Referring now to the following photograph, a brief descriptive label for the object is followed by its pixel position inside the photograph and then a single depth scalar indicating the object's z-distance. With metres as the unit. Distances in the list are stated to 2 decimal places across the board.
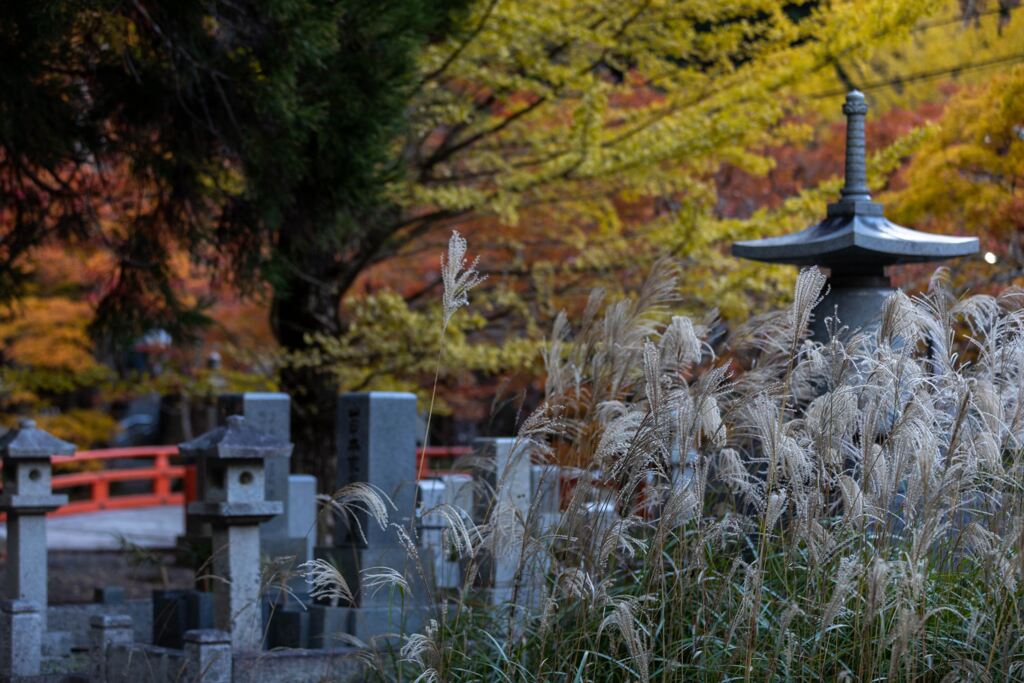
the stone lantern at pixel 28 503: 14.65
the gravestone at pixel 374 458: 14.74
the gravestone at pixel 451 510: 8.20
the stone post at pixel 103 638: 11.34
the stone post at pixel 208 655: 10.08
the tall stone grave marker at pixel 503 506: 7.75
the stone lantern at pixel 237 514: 12.00
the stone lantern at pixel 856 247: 12.11
